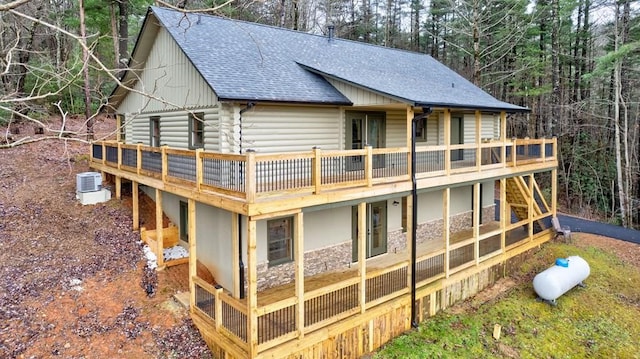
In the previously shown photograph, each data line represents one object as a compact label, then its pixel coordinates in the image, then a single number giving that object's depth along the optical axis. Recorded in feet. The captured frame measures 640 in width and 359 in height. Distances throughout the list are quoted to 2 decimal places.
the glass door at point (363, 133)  40.66
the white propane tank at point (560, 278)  38.22
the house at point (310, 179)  27.12
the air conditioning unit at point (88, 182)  46.73
